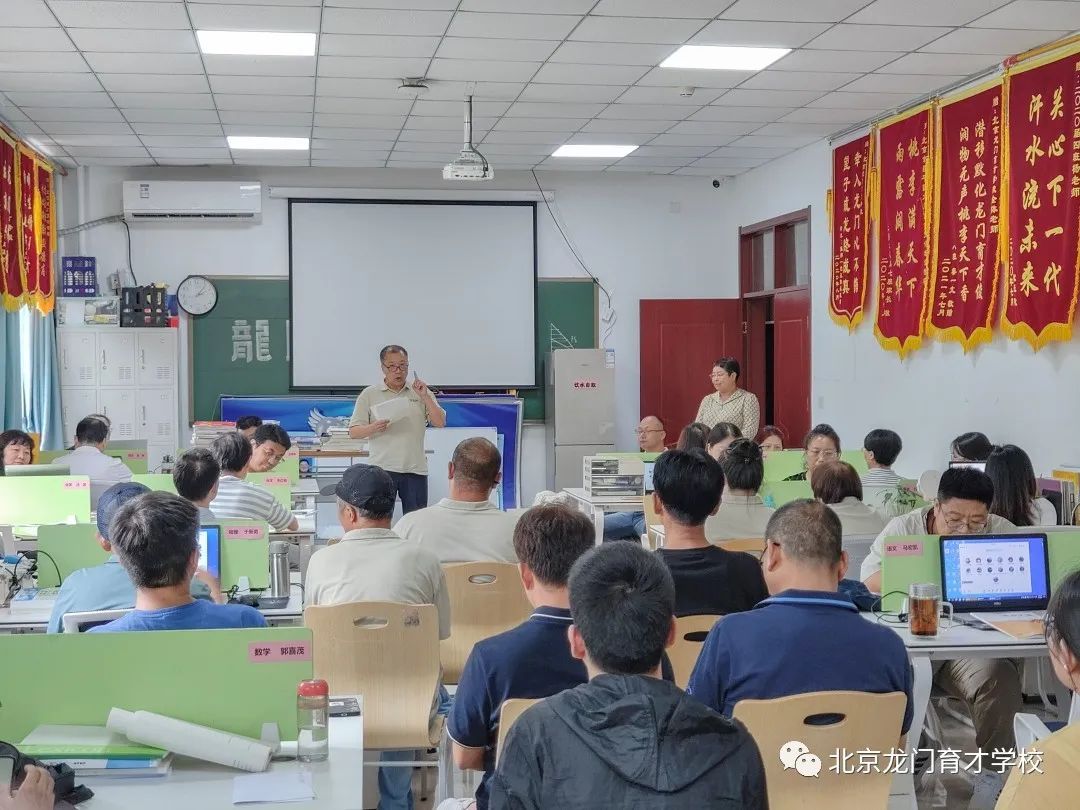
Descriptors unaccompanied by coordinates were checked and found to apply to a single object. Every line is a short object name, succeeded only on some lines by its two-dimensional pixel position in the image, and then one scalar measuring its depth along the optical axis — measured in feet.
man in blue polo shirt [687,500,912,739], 8.11
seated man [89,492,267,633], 8.66
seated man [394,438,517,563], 14.52
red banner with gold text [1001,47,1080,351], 20.16
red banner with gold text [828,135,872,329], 27.78
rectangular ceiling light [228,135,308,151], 29.96
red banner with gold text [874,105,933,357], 25.20
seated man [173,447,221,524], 15.10
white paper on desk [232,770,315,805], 7.18
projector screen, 35.53
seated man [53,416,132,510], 21.53
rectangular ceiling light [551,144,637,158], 31.55
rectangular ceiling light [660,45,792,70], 21.29
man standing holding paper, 25.00
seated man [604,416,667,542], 22.76
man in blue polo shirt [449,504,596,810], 7.99
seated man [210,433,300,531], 16.96
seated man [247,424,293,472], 21.16
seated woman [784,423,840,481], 21.91
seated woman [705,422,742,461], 21.52
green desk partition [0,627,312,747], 7.79
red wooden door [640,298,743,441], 36.29
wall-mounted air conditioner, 34.14
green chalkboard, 35.09
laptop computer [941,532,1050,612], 12.99
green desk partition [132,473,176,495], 18.21
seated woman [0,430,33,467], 21.20
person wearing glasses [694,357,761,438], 29.14
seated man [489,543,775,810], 5.08
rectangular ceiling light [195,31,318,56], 20.11
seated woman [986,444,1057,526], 15.10
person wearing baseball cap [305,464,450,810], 11.87
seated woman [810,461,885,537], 15.49
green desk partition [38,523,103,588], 14.35
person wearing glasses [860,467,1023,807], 13.29
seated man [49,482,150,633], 11.25
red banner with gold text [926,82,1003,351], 22.70
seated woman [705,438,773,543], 16.11
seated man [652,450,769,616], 11.07
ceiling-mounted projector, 23.59
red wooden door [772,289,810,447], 31.60
